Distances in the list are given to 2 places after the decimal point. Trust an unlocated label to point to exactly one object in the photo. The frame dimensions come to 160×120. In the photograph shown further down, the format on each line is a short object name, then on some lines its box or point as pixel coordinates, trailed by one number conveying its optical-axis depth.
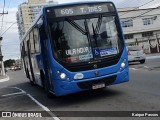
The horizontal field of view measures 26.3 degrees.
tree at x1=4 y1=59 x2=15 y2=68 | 165.98
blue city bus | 10.38
